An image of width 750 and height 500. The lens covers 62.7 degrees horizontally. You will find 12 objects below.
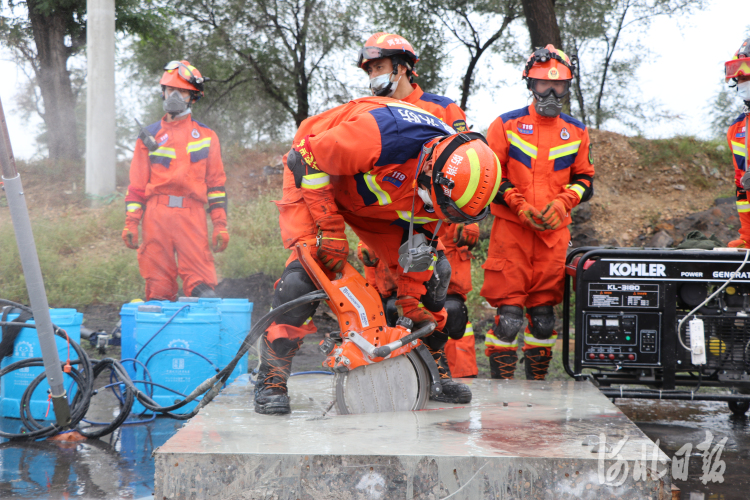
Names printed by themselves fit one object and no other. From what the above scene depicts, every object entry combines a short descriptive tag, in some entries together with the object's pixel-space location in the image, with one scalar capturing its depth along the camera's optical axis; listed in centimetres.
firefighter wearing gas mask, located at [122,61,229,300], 539
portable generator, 364
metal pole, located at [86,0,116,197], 1060
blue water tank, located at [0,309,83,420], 367
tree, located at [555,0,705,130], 1486
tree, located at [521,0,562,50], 910
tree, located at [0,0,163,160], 1268
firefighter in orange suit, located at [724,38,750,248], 432
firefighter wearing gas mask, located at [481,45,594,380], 419
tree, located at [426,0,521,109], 1414
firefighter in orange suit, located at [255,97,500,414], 263
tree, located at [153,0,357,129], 1399
